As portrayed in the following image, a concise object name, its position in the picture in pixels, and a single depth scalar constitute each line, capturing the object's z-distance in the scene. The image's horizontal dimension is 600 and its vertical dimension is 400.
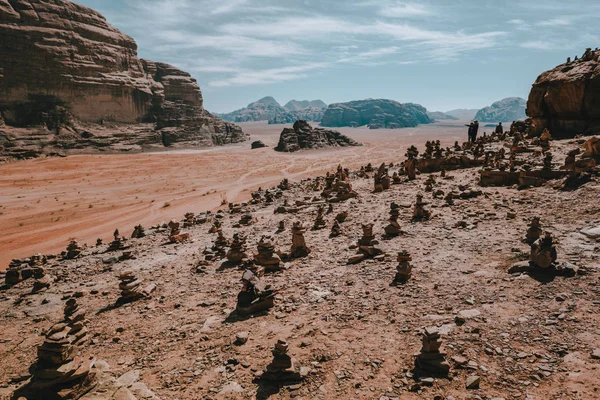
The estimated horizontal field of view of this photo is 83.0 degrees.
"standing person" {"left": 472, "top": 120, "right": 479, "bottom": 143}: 28.25
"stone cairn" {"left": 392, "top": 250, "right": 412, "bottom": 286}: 8.97
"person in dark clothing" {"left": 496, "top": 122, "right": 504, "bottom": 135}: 30.60
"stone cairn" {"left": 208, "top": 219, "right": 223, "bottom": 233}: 17.02
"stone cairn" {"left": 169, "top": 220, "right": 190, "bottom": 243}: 16.03
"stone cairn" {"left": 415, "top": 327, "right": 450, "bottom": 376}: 5.76
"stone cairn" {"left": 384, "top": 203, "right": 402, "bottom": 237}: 12.59
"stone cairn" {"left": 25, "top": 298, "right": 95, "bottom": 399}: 5.71
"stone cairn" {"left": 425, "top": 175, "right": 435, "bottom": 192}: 17.80
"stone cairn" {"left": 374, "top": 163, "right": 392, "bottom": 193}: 20.09
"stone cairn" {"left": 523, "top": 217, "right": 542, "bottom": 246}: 9.80
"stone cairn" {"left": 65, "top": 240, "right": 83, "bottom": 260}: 15.52
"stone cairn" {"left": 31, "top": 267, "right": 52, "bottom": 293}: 11.89
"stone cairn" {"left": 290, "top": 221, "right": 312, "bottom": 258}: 12.06
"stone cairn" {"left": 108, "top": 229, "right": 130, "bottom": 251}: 15.79
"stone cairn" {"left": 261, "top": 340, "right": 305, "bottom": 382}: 6.09
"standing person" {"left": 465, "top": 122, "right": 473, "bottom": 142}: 29.17
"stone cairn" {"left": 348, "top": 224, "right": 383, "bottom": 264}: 10.89
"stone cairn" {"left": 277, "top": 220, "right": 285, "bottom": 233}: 15.78
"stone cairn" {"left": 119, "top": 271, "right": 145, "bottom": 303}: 10.22
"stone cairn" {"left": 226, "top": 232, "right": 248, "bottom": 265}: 12.20
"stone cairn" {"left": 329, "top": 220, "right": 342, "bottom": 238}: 13.73
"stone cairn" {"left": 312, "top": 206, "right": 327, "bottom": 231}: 15.07
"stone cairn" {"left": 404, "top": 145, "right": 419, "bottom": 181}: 21.33
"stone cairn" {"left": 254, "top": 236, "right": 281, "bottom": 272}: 11.12
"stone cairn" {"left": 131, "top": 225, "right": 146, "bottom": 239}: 17.98
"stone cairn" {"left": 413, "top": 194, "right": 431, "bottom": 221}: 13.76
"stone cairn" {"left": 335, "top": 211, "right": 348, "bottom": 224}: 15.38
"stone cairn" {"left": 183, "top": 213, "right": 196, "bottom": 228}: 19.34
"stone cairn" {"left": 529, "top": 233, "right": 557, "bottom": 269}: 8.06
